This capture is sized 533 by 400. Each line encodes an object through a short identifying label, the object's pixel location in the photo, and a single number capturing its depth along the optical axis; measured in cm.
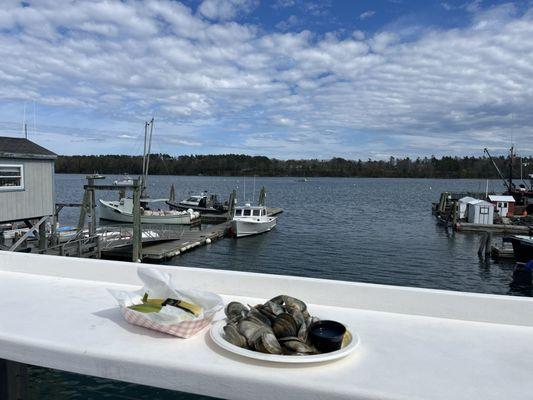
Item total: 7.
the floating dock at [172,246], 2520
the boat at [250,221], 3556
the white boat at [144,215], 4100
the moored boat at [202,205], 5056
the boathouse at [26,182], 1605
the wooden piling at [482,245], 2962
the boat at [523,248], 2538
